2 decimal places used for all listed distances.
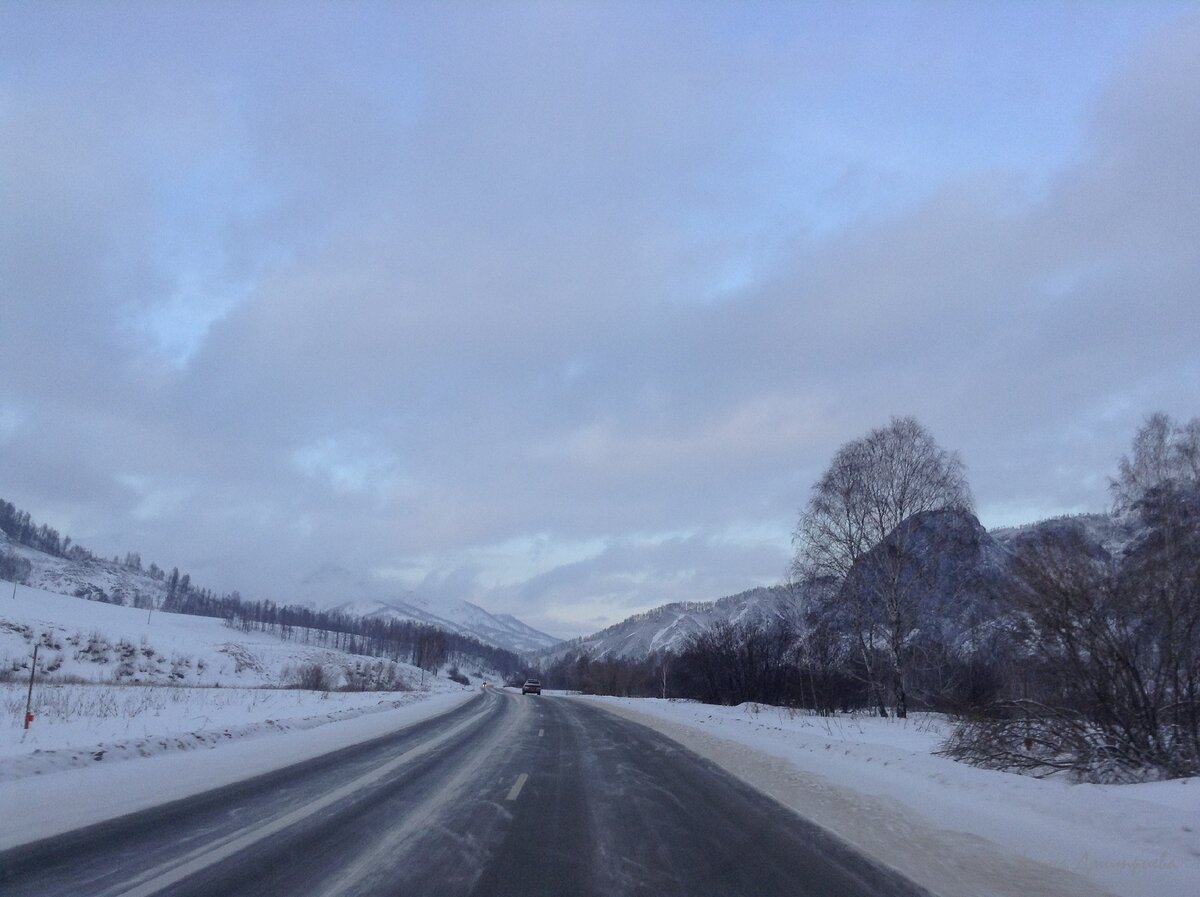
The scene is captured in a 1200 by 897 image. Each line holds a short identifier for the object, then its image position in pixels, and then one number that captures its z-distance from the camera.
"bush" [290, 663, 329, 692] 52.89
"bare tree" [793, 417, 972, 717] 30.00
